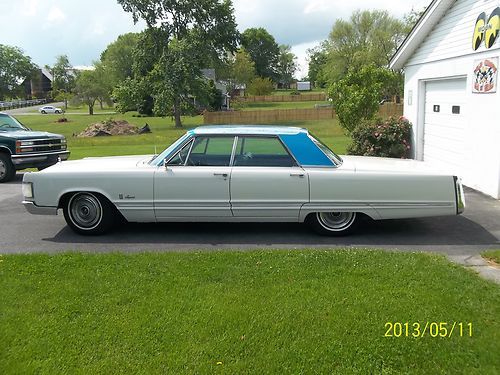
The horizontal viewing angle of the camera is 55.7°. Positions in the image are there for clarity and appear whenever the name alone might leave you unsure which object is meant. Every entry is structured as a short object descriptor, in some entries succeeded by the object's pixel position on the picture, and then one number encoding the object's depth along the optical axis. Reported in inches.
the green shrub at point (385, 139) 497.4
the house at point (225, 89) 2586.6
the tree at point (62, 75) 3837.6
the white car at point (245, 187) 235.5
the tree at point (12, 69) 3919.8
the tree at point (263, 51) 4680.1
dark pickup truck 453.4
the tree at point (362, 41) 2305.6
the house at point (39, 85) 4394.7
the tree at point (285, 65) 5049.2
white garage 344.8
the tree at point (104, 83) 2628.0
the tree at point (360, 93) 609.6
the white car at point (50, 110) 2743.1
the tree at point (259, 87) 3213.6
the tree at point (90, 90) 2583.2
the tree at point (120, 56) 3006.9
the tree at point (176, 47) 1449.3
